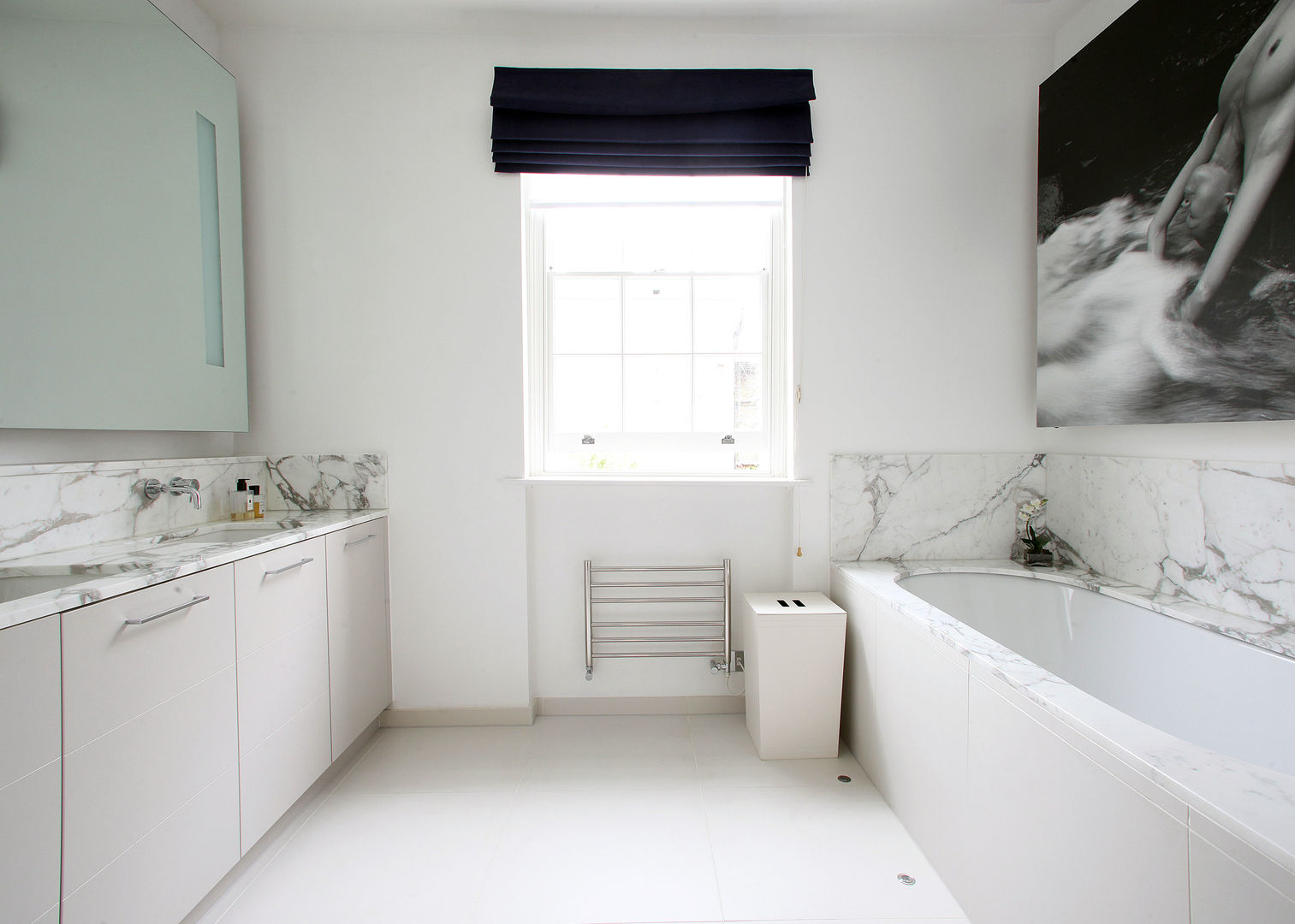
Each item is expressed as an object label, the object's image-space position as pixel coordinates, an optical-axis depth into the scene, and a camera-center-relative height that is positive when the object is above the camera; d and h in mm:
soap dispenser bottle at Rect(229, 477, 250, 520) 1949 -170
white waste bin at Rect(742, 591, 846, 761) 1941 -793
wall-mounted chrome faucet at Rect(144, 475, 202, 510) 1662 -111
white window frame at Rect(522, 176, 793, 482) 2297 +263
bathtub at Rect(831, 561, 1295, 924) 770 -592
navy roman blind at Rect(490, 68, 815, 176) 2115 +1228
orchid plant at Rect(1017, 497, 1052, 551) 2141 -319
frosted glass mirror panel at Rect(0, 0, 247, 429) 1345 +631
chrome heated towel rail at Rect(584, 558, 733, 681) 2227 -612
